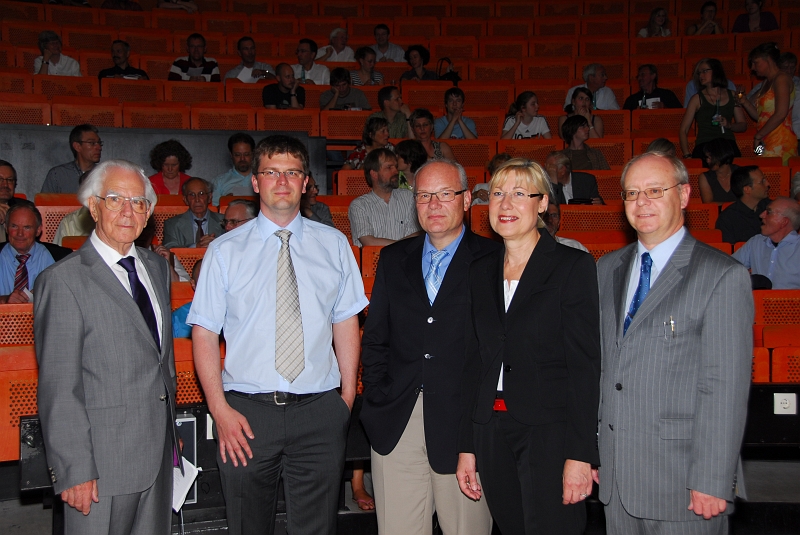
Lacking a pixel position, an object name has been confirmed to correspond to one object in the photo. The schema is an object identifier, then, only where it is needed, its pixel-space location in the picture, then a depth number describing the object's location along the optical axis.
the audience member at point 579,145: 6.16
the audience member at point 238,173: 5.74
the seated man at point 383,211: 4.53
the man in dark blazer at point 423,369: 2.26
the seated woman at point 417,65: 8.24
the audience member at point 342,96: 7.26
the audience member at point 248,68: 7.92
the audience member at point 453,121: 6.90
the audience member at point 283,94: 7.25
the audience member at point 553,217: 3.79
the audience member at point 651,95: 7.73
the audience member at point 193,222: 4.70
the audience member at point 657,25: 9.41
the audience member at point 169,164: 5.71
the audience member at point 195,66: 7.79
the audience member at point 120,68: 7.46
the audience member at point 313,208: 4.55
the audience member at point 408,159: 5.07
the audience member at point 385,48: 8.77
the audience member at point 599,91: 7.89
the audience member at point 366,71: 7.97
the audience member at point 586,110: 7.08
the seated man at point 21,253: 3.99
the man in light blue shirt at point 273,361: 2.20
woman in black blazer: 2.02
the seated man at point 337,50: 8.53
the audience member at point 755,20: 9.23
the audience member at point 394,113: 6.71
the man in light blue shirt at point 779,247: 4.39
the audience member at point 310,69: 7.99
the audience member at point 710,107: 6.63
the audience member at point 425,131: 6.12
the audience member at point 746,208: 5.00
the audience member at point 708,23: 9.38
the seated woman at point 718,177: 5.71
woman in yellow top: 6.42
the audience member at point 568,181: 5.30
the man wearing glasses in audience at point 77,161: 5.43
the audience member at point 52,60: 7.28
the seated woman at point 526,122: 6.98
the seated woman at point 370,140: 5.84
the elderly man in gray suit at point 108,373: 1.93
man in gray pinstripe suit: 1.89
